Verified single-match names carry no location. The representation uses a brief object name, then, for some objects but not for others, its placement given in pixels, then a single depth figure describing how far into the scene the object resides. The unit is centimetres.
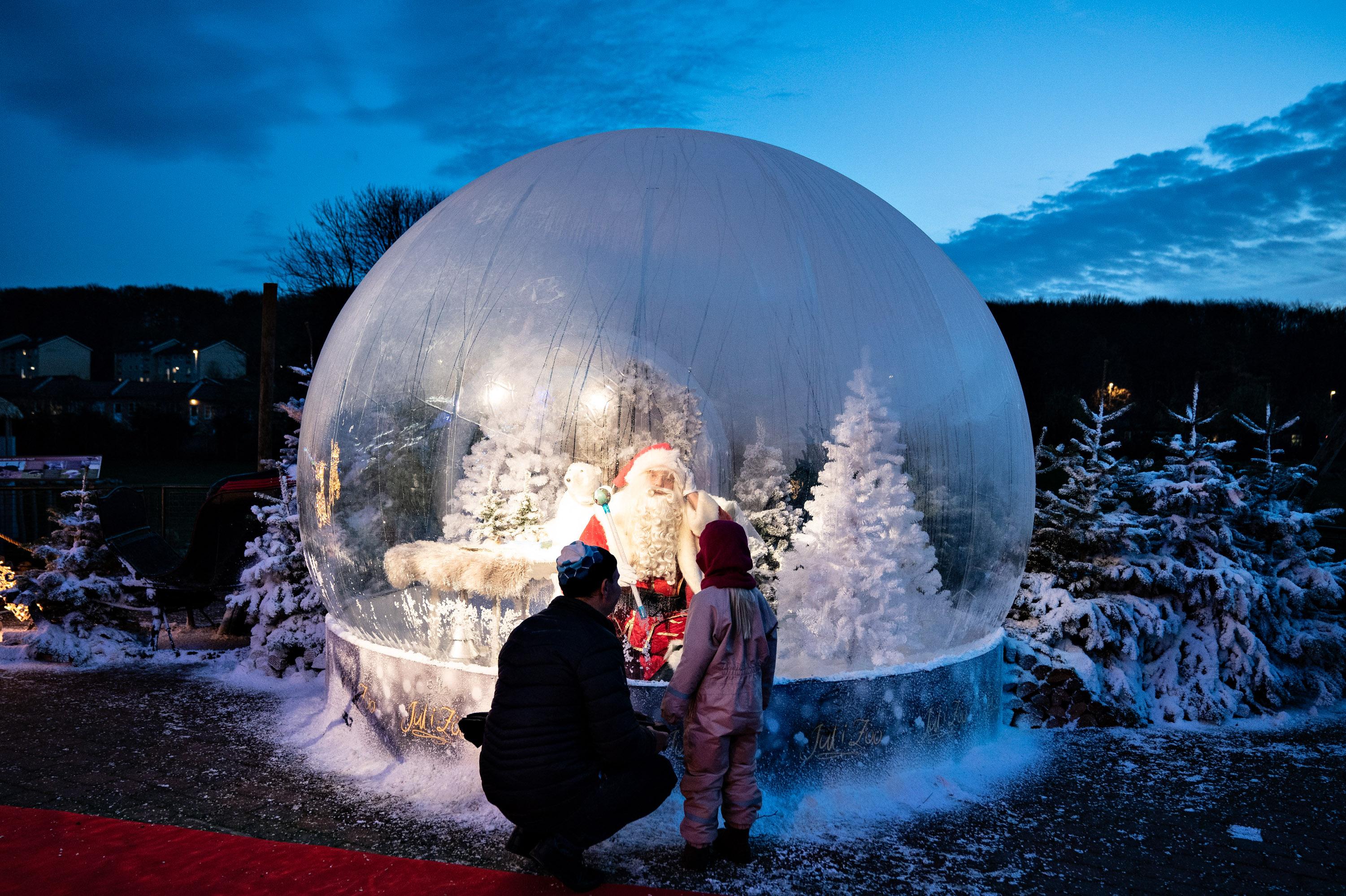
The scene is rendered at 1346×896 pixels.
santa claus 475
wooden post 1217
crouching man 373
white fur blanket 496
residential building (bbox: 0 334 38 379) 6359
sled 956
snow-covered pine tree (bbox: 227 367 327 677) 763
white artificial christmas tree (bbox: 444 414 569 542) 480
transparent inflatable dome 479
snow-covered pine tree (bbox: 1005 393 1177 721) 723
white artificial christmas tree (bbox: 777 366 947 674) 495
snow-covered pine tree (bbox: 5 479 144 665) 822
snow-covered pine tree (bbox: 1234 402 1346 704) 779
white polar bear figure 476
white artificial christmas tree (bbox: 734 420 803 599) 477
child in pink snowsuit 420
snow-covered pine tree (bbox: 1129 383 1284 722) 746
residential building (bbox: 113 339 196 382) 6512
